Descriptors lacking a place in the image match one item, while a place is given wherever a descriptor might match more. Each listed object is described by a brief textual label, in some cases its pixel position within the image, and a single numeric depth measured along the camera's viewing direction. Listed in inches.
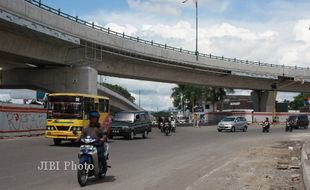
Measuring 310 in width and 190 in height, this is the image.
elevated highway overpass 1262.3
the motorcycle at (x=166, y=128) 1514.8
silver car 1889.8
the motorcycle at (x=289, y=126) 1966.0
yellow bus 908.0
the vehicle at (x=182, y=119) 3619.1
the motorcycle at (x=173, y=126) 1689.7
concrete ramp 2842.0
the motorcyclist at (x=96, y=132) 442.7
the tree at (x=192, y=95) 4052.7
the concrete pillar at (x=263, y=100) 3097.9
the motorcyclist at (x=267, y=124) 1815.9
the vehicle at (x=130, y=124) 1225.4
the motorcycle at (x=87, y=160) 428.5
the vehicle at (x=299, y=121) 2174.2
